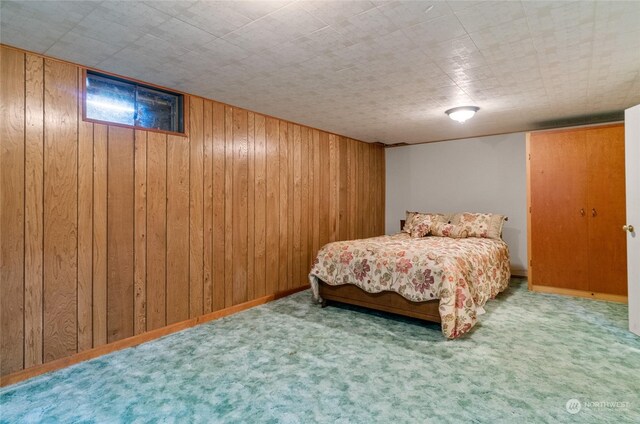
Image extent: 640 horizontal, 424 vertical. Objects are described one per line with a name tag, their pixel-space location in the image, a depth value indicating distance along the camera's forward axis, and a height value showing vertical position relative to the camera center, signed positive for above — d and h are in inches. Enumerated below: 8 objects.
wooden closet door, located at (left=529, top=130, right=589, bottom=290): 154.9 +1.2
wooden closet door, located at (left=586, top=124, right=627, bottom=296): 146.3 +0.5
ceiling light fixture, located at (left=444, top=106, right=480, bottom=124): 141.1 +42.5
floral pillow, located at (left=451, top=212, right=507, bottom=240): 171.2 -6.0
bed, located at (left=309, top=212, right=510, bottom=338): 109.9 -23.3
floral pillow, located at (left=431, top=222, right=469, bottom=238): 173.0 -9.1
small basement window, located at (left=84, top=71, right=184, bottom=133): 101.9 +36.7
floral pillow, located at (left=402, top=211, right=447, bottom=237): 181.2 -5.5
